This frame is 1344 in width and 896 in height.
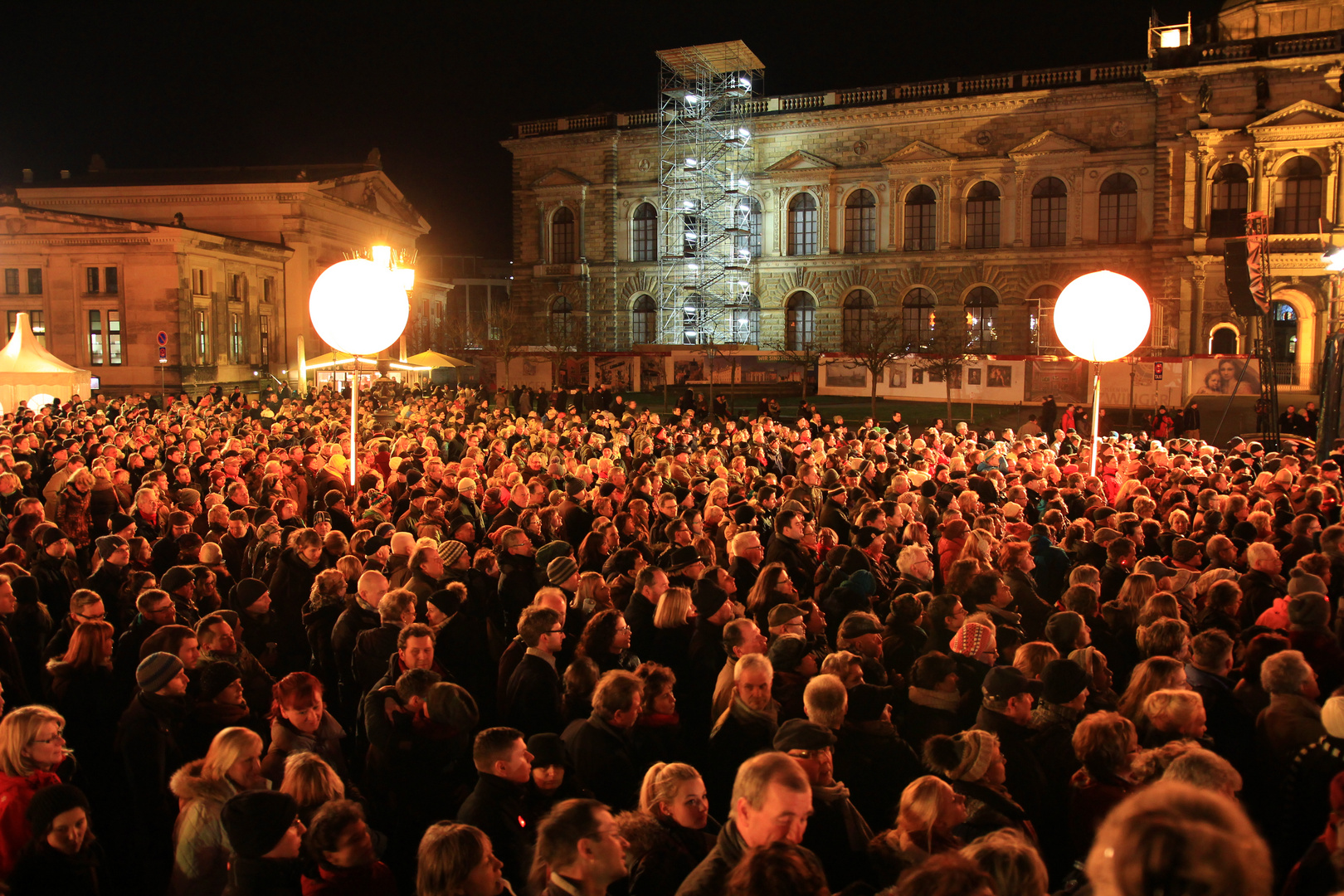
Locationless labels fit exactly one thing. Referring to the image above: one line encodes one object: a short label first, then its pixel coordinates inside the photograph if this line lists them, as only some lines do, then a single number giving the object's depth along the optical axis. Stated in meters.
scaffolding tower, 47.75
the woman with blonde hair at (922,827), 3.44
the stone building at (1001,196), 37.53
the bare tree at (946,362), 28.68
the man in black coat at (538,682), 5.23
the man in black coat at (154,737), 4.70
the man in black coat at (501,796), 3.88
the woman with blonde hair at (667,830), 3.44
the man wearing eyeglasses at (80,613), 5.82
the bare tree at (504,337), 40.84
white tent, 25.06
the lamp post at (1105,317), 11.68
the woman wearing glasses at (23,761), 3.74
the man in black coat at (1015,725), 4.21
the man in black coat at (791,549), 8.29
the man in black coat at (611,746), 4.41
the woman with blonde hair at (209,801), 3.70
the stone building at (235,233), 42.31
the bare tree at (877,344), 29.72
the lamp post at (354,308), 10.02
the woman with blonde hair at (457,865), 2.96
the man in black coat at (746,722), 4.52
